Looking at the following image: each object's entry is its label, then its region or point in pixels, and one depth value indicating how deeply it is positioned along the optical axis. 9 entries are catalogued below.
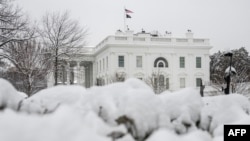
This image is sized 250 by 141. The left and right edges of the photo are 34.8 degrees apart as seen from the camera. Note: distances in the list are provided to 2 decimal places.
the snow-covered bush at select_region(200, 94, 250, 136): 5.71
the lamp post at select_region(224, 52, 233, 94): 19.37
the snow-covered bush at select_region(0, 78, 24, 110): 5.40
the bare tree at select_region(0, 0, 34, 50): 21.12
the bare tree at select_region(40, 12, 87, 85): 32.56
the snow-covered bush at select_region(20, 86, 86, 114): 5.35
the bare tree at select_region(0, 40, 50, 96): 26.98
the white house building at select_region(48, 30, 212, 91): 55.75
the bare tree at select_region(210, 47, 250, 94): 65.06
